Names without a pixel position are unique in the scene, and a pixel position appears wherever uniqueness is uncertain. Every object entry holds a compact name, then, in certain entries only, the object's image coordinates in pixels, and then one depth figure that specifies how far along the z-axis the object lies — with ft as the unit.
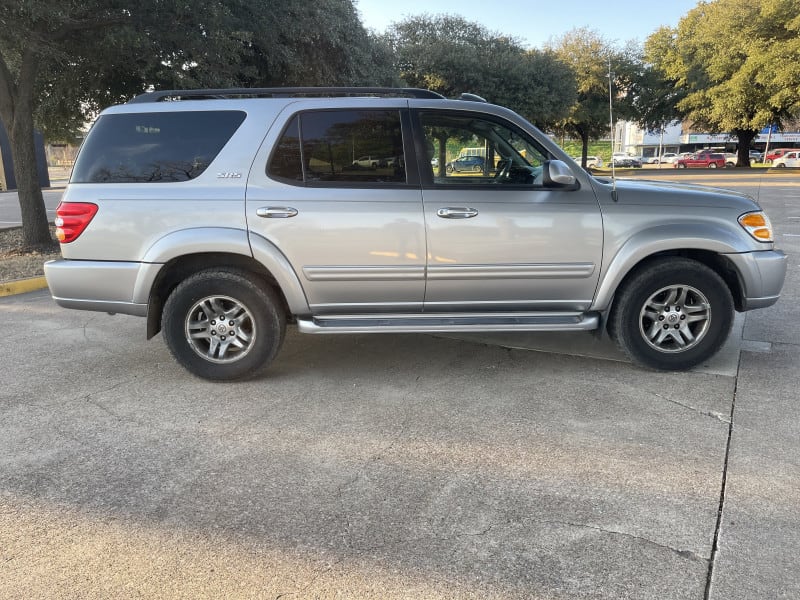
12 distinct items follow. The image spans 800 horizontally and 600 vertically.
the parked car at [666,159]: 199.09
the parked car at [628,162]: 181.27
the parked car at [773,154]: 164.23
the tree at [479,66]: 91.09
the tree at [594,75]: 131.95
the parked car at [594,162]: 163.50
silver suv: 14.17
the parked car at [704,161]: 166.91
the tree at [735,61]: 100.89
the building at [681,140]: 233.76
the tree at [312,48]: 35.63
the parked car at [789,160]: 149.07
